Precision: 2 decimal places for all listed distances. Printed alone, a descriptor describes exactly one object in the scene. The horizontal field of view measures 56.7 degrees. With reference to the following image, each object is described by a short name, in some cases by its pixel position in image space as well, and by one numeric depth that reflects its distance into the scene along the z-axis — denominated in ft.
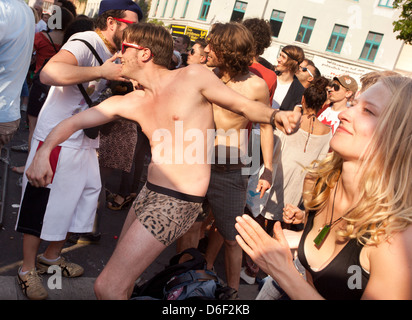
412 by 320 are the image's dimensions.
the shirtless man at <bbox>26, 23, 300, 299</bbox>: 7.22
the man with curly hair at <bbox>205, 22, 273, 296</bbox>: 10.55
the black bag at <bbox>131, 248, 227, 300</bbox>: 7.94
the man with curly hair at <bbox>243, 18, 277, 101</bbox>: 14.47
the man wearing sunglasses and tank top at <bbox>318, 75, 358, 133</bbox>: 17.76
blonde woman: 5.14
